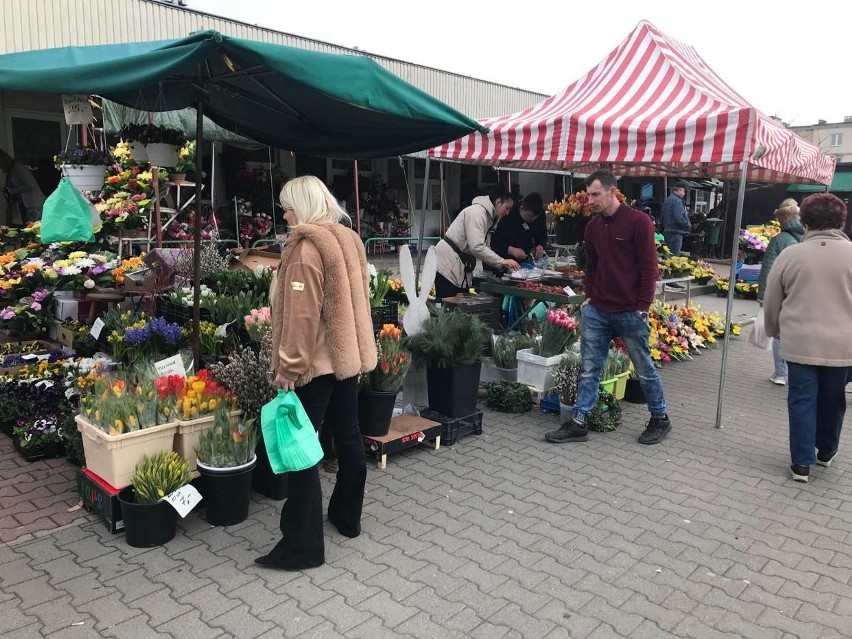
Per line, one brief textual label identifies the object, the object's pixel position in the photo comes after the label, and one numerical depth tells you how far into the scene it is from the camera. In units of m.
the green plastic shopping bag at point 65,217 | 5.32
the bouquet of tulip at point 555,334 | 5.69
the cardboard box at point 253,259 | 6.85
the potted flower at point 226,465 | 3.32
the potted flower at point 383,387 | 4.16
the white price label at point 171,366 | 3.83
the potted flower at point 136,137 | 5.30
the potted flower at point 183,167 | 6.46
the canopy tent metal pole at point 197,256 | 3.99
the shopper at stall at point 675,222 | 12.34
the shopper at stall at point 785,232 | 6.36
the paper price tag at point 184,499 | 3.16
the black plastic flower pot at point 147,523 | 3.16
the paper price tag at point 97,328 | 4.90
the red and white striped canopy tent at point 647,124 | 4.83
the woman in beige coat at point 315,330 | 2.85
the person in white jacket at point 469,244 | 6.60
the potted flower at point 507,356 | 5.90
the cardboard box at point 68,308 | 5.95
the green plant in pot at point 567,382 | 5.21
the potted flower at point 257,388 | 3.68
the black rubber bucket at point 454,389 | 4.75
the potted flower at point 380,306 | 5.22
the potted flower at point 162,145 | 5.34
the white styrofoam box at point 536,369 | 5.62
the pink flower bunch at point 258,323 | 4.09
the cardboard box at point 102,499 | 3.27
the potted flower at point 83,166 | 6.38
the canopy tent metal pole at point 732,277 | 4.91
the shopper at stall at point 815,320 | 4.14
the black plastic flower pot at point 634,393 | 5.90
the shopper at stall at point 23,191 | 9.68
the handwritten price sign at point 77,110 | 5.23
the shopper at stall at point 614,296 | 4.57
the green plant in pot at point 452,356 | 4.75
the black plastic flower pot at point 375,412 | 4.21
